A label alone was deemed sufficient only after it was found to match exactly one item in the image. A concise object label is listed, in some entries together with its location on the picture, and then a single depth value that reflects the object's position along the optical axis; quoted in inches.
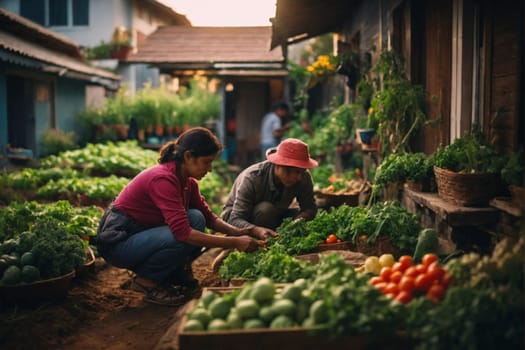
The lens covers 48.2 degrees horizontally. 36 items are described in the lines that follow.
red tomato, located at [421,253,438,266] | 149.4
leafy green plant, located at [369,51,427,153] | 268.7
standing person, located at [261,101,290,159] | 641.0
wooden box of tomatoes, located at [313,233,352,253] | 214.1
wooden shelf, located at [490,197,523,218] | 160.4
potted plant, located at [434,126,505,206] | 181.3
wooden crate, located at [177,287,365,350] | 127.3
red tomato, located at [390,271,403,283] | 146.2
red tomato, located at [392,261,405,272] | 153.9
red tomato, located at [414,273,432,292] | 138.9
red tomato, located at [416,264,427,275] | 143.7
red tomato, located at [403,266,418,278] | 143.6
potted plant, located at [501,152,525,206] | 163.8
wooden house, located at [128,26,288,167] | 729.0
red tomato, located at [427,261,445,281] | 139.9
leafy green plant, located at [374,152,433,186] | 229.8
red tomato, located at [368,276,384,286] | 149.4
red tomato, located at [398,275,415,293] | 139.3
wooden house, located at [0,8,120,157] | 544.7
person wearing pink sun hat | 241.4
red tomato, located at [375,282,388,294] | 142.9
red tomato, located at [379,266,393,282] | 150.4
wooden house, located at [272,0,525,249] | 179.9
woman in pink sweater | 208.4
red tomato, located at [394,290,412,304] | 136.2
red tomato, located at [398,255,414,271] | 154.8
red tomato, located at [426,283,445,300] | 134.5
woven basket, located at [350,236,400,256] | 207.8
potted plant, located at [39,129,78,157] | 629.9
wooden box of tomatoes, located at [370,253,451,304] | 136.3
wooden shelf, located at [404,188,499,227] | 179.9
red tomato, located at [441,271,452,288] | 137.8
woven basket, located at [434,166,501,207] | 180.9
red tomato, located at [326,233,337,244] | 218.5
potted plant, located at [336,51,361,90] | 432.8
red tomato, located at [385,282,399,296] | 140.7
